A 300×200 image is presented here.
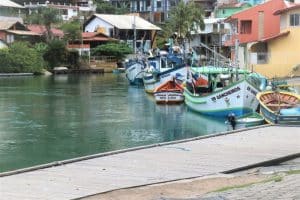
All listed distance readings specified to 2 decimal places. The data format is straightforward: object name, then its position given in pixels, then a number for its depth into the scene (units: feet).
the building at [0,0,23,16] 321.93
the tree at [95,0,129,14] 379.76
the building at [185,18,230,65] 295.89
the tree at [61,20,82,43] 286.25
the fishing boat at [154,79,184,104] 137.39
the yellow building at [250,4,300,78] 167.43
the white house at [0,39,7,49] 265.67
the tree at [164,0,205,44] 296.30
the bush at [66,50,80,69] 276.57
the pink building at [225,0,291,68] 187.52
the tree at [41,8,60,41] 282.56
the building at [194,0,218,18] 374.84
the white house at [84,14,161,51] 324.80
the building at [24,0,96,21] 356.09
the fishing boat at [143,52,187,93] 149.38
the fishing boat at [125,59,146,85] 200.75
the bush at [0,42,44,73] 251.60
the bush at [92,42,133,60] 293.84
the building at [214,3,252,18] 317.42
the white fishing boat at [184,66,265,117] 108.37
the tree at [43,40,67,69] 268.62
